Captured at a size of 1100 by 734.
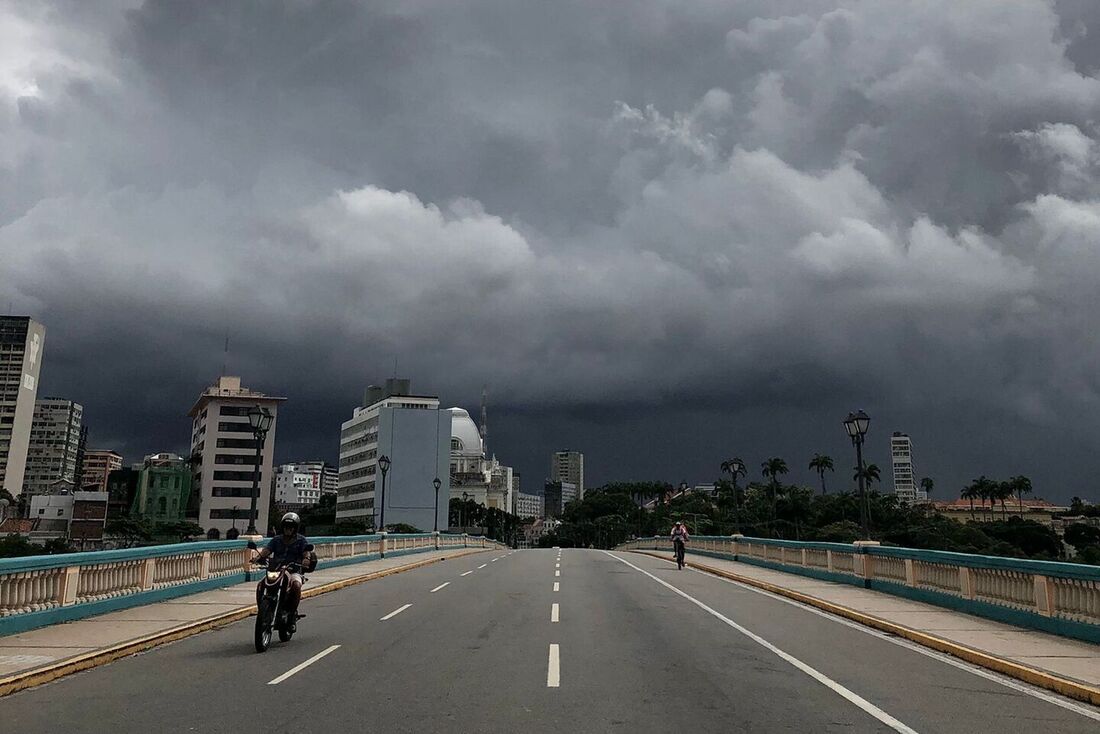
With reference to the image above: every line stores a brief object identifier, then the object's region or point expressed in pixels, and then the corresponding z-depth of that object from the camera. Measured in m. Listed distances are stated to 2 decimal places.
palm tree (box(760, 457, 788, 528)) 167.75
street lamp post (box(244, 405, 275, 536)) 22.47
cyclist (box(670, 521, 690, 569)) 31.48
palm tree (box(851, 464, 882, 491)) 184.75
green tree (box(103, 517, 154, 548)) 115.56
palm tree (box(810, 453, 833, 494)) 191.38
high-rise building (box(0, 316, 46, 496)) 160.62
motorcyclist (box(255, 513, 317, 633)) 11.55
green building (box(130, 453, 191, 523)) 129.50
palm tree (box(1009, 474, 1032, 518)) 174.50
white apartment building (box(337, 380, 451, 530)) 149.88
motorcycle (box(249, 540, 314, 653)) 11.12
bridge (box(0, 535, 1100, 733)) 7.72
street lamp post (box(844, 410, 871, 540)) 22.28
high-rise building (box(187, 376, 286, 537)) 130.88
